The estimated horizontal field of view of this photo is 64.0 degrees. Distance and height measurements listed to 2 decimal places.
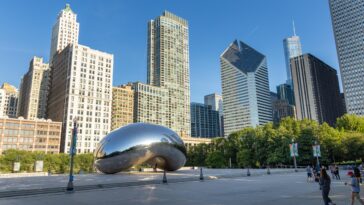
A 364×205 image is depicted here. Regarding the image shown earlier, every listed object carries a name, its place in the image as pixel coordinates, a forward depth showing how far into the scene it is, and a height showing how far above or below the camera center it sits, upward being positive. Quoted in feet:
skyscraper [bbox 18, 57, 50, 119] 568.41 +148.86
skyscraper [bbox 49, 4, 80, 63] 644.03 +276.55
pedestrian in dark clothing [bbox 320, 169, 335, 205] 38.09 -3.26
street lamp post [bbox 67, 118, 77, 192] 70.51 +5.71
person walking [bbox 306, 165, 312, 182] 82.60 -3.02
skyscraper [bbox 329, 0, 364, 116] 590.55 +227.82
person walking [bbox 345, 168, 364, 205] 38.17 -3.45
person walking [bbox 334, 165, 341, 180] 86.10 -3.56
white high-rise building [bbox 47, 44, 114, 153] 449.06 +115.03
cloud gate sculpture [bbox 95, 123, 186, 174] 99.66 +6.19
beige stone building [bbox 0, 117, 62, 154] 388.98 +44.09
